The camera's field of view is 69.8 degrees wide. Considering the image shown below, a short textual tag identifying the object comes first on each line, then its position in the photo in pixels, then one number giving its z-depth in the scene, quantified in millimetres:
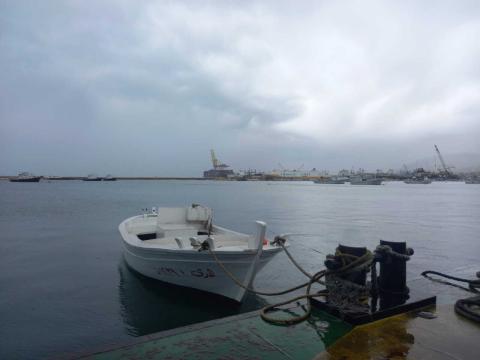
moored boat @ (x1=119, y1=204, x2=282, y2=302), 8867
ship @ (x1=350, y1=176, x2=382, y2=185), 178875
